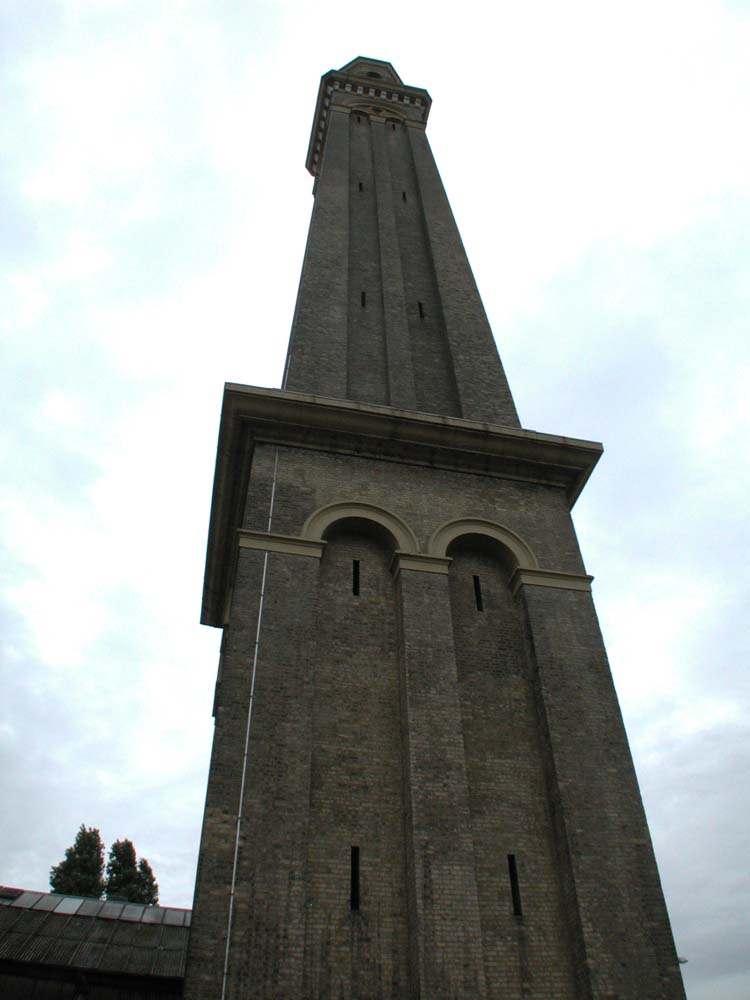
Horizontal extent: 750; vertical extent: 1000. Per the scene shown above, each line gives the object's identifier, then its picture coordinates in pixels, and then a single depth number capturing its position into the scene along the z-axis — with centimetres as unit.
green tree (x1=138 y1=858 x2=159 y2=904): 4934
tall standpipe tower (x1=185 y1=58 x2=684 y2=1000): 1267
